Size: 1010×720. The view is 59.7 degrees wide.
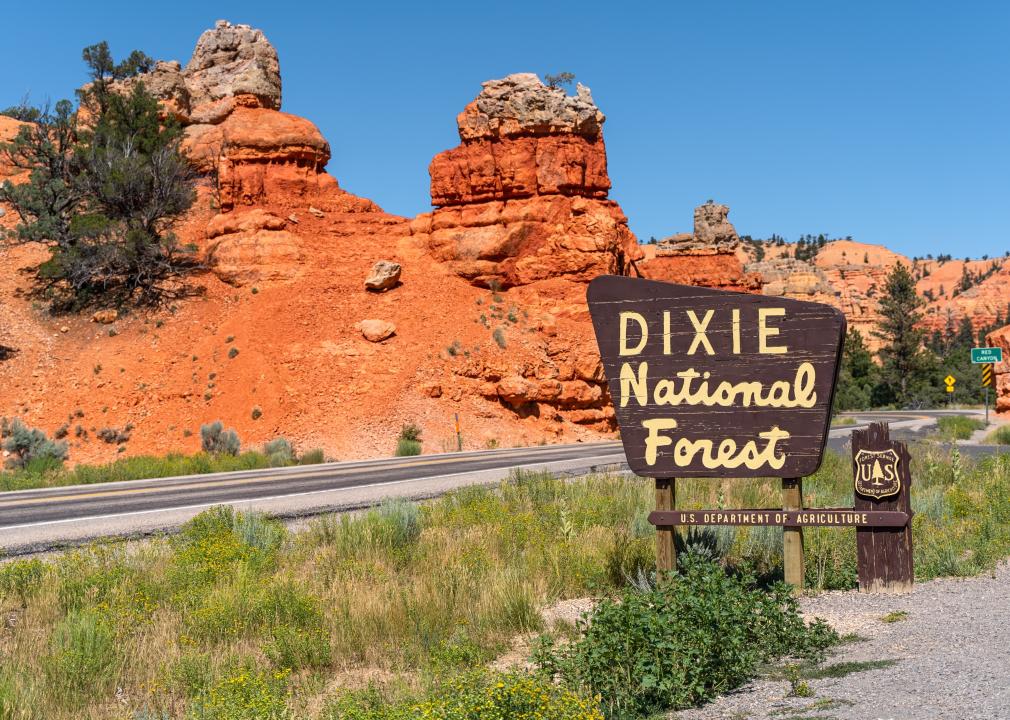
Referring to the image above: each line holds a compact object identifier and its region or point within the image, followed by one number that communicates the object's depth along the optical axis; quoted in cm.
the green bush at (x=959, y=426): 3076
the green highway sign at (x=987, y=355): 3589
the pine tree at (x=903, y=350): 7350
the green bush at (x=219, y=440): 2937
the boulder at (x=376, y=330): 3688
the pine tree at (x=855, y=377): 7181
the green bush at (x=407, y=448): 2998
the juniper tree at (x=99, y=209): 3844
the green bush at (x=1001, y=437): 2842
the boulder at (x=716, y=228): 5772
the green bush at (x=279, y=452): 2614
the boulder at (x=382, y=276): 3956
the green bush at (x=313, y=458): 2742
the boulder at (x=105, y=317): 3788
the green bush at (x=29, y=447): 2547
